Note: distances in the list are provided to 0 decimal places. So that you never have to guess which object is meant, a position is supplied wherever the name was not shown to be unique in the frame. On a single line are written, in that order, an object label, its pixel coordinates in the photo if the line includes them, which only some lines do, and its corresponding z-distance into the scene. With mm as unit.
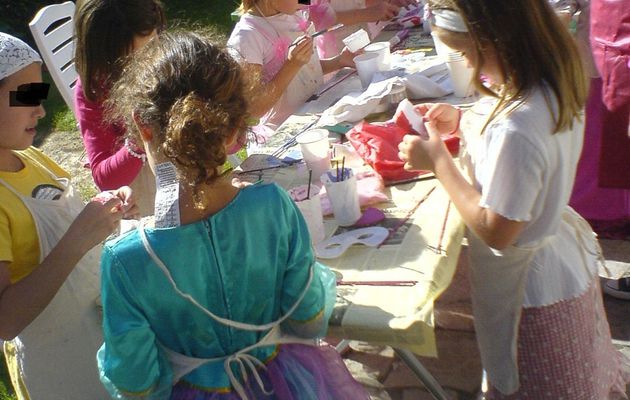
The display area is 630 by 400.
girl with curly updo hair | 1387
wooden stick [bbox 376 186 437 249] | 1870
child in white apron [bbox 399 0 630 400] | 1567
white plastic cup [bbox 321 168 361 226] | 1922
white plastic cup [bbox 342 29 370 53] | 3295
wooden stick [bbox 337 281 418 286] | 1661
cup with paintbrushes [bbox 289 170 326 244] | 1853
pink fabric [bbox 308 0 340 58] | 3855
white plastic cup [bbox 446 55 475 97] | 2647
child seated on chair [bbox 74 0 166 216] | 2238
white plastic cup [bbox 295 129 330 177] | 2238
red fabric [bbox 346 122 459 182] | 2158
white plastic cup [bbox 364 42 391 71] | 3006
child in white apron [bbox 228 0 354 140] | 2918
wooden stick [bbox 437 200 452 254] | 1778
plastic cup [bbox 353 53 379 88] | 2959
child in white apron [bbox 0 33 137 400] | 1729
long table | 1542
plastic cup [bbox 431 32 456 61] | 2994
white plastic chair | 3336
